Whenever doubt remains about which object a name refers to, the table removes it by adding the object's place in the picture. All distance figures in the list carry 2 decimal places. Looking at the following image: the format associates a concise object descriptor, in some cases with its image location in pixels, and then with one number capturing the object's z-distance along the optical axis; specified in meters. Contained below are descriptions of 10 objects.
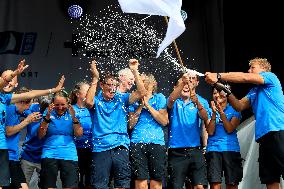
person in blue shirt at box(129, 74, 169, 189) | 13.32
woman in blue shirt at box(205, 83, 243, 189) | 13.72
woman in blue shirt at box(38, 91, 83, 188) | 13.45
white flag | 11.23
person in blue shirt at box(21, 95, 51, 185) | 14.23
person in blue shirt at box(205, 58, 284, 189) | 12.00
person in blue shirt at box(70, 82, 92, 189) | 14.16
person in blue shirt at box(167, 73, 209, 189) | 13.49
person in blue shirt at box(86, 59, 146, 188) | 12.89
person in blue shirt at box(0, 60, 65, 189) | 12.57
